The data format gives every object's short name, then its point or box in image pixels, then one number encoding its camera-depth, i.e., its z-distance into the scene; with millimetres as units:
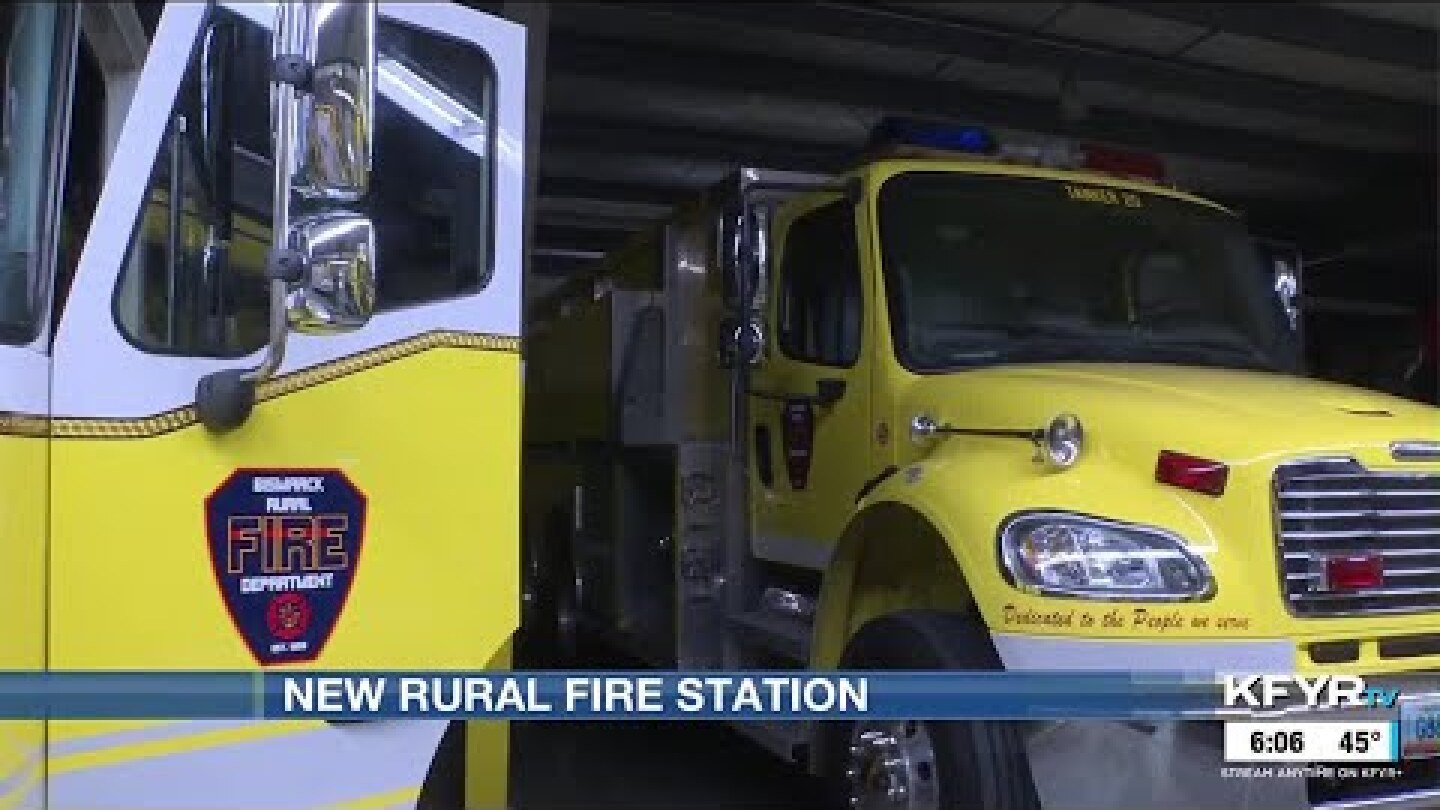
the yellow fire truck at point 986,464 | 3459
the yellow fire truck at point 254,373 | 2512
